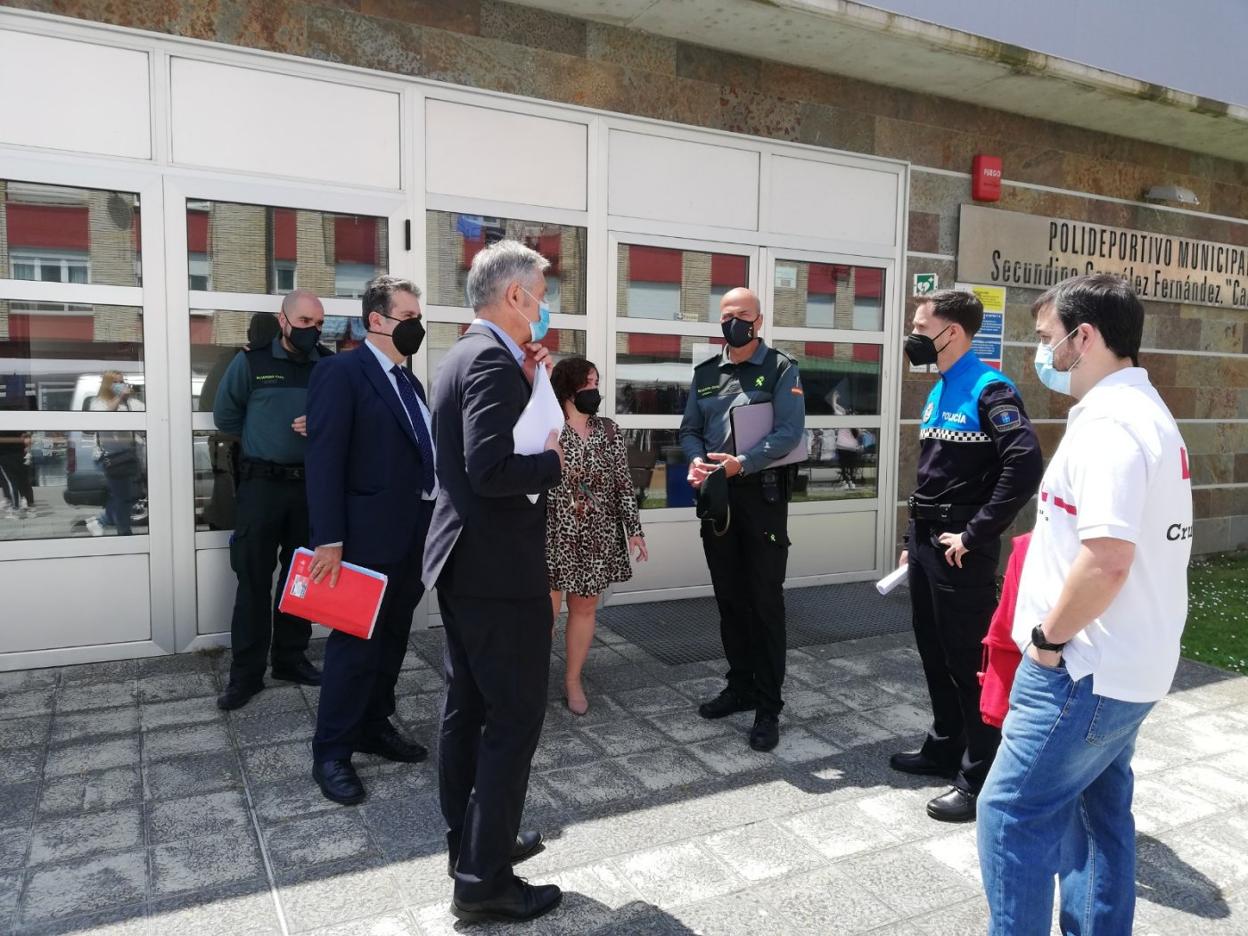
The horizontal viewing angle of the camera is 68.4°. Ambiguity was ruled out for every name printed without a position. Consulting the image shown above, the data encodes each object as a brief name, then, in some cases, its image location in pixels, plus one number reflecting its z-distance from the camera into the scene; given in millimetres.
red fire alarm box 7324
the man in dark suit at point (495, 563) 2531
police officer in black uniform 3256
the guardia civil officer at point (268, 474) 4531
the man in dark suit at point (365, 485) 3465
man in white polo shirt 2039
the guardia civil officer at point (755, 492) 4090
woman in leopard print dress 4316
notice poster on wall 7543
